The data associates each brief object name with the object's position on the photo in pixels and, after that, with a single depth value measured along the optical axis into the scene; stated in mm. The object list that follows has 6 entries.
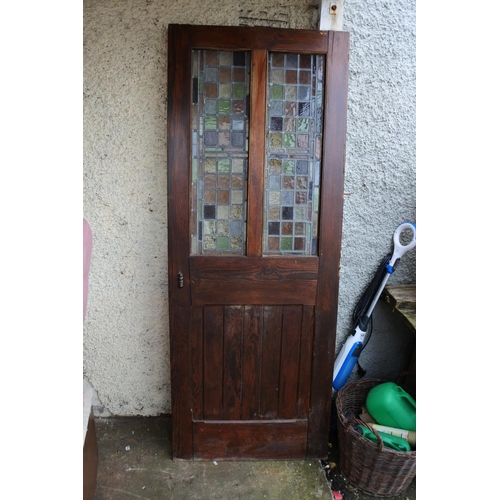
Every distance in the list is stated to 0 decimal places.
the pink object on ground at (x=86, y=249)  1253
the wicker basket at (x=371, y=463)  2168
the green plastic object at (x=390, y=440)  2225
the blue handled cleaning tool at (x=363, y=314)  2490
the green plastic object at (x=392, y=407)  2334
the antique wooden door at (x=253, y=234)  2127
